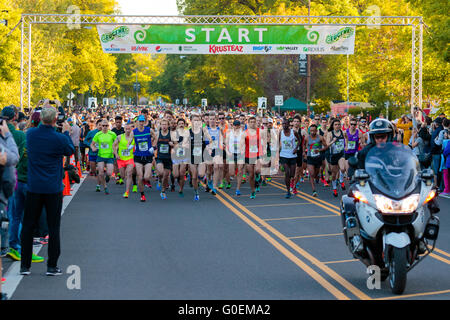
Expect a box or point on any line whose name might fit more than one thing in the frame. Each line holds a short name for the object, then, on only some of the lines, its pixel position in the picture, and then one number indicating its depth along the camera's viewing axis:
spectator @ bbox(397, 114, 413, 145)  24.39
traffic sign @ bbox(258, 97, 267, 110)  44.59
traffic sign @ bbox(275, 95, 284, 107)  44.91
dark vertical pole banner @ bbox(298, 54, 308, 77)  47.47
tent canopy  53.26
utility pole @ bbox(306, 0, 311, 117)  46.56
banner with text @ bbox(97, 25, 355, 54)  29.27
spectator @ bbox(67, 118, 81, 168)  24.69
